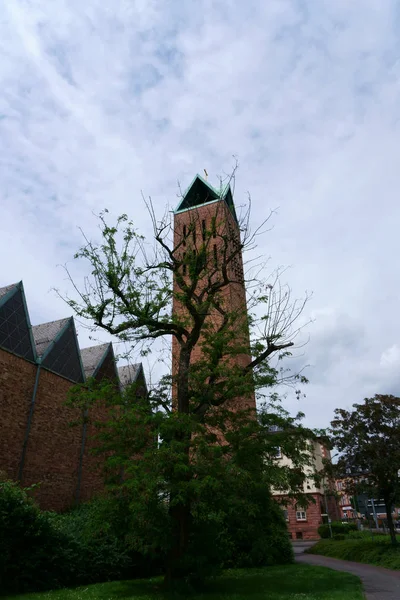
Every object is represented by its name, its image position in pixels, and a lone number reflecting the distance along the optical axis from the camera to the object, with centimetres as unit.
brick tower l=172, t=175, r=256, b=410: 1403
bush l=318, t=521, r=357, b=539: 3883
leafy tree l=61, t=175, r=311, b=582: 1020
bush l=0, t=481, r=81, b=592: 1161
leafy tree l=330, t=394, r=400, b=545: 2031
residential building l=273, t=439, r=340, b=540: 4097
